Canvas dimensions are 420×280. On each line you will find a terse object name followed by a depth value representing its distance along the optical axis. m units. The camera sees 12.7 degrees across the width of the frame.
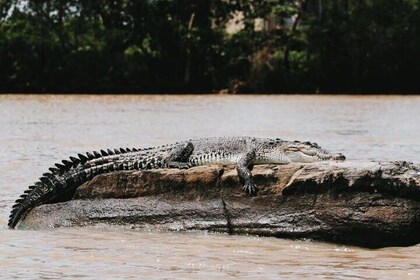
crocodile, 17.66
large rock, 15.66
